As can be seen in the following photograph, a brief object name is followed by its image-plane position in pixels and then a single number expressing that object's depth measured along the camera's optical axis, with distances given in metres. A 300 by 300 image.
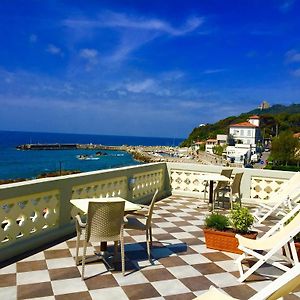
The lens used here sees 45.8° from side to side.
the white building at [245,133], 111.25
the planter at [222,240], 5.14
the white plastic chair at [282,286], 2.04
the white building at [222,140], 111.69
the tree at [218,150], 103.19
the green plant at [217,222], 5.25
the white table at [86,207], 4.48
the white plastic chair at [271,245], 3.81
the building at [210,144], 116.62
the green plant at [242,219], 5.04
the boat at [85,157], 92.44
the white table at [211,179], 8.16
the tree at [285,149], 61.88
